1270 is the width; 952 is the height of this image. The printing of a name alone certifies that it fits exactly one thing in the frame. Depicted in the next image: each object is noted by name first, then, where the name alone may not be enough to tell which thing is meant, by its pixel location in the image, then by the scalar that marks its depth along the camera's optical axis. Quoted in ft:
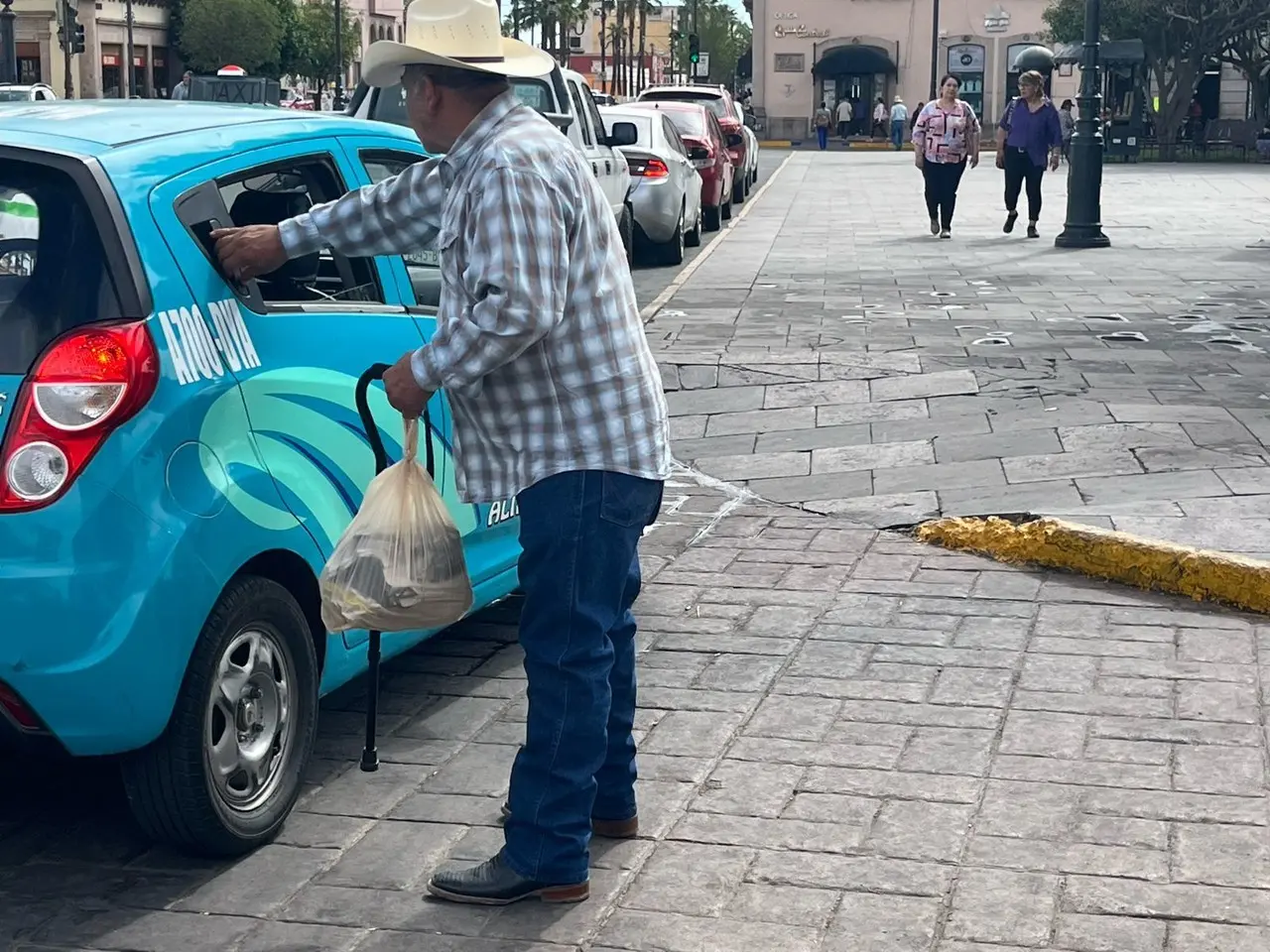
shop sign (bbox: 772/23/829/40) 241.76
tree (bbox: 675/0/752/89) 397.19
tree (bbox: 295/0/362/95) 278.87
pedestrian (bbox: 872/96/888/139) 208.54
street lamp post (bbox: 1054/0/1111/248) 57.31
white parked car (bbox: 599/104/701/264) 54.34
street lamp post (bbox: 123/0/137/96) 223.79
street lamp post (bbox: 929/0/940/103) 203.33
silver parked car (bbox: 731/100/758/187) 93.61
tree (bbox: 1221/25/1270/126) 157.17
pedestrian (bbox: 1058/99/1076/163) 134.39
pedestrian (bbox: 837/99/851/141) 209.67
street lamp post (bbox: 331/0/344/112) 246.47
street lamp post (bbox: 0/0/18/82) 146.61
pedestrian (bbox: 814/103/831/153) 194.49
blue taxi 11.07
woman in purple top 63.46
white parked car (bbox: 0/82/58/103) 92.73
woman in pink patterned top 61.26
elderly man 10.82
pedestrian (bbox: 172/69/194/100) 152.15
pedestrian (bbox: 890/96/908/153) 184.65
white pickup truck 43.96
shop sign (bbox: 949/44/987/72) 237.04
